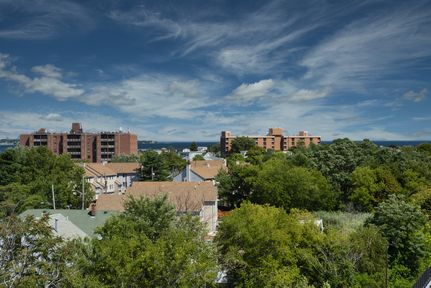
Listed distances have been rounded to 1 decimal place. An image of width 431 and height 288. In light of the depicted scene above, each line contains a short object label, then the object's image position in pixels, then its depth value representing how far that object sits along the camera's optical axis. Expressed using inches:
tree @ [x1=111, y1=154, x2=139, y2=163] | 4355.3
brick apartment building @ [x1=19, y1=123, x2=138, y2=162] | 5054.1
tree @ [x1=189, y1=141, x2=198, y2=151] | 7083.7
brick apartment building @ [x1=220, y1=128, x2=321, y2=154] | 6747.1
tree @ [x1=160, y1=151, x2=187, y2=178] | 3570.4
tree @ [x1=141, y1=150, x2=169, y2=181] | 3009.4
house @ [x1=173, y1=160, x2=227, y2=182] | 2775.6
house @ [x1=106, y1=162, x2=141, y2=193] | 3413.4
